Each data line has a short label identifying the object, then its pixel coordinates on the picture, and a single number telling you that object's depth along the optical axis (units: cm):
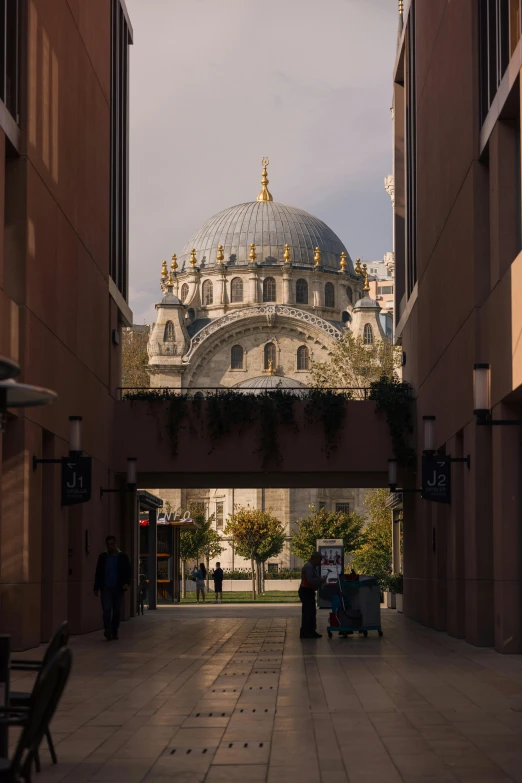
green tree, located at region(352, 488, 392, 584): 5591
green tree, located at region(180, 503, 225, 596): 7056
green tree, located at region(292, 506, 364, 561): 7038
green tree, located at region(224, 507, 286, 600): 6906
